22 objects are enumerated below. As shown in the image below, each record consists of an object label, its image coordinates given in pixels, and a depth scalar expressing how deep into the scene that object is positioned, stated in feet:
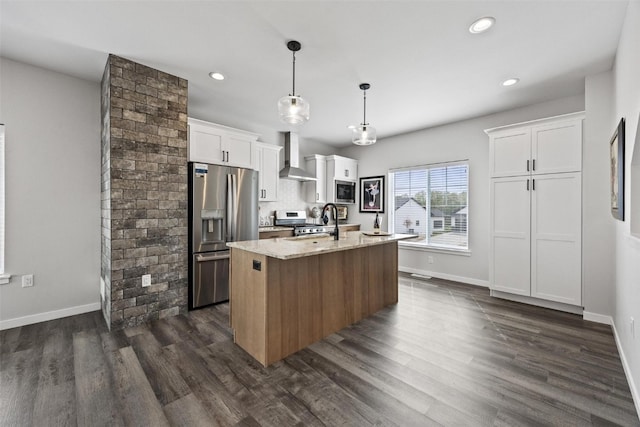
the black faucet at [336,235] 9.65
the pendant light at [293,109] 7.69
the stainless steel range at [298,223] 16.25
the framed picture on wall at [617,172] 6.91
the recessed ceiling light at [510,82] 10.31
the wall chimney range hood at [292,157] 17.29
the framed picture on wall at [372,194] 19.01
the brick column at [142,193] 9.10
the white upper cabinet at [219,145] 11.82
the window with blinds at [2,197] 9.16
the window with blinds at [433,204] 15.48
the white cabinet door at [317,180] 18.81
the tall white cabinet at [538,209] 10.59
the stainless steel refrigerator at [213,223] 11.00
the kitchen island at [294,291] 7.18
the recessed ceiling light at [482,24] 7.05
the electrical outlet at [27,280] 9.48
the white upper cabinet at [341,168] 18.97
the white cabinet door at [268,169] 15.49
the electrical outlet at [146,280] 9.66
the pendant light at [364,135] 10.05
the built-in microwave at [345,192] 19.45
